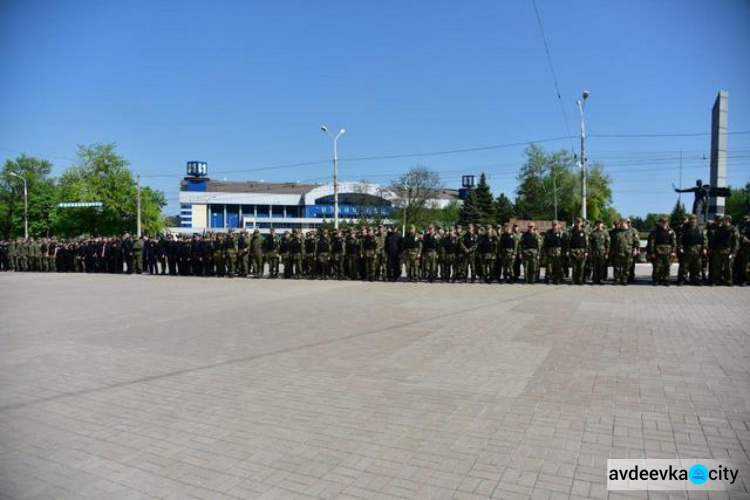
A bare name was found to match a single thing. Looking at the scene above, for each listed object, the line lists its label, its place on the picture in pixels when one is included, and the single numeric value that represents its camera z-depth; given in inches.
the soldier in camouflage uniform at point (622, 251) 594.5
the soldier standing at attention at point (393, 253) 730.2
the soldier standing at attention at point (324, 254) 767.7
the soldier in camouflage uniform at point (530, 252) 634.2
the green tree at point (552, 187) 2928.2
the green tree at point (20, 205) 2249.0
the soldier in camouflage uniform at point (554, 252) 625.3
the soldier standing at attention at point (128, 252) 999.6
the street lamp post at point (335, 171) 1513.8
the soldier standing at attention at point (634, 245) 605.3
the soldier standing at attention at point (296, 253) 789.6
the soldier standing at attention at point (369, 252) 729.6
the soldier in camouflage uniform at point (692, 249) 578.6
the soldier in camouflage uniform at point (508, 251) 645.9
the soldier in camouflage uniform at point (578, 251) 610.5
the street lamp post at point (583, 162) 1156.5
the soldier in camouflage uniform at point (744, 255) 563.8
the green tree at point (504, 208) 2878.9
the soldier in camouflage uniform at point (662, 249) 586.6
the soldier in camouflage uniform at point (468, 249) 677.3
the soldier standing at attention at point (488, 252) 660.7
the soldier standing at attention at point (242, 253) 841.5
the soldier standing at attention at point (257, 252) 828.0
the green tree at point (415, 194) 2630.4
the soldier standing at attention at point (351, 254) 744.3
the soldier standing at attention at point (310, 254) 782.5
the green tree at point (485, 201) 2760.8
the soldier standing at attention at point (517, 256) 650.8
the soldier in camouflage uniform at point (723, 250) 561.6
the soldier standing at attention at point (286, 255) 800.3
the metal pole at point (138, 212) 1804.1
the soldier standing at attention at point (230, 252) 840.6
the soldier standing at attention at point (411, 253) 708.0
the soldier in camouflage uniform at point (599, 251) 609.3
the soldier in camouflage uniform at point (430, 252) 697.6
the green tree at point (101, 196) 1987.0
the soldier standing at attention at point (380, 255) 731.4
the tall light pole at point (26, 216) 2014.0
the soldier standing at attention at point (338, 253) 759.1
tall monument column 839.1
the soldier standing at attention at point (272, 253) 816.9
